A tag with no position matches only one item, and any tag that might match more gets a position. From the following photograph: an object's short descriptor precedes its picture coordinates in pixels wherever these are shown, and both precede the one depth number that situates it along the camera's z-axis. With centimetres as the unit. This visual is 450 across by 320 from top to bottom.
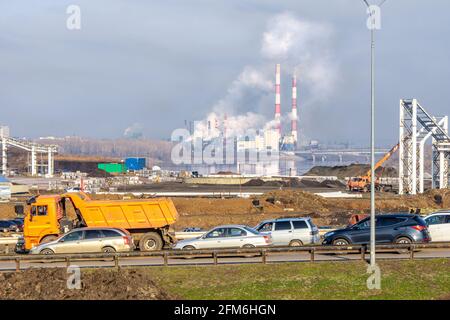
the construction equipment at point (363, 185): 9569
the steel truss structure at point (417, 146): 8225
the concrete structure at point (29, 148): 12607
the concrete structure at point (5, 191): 6984
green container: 15588
